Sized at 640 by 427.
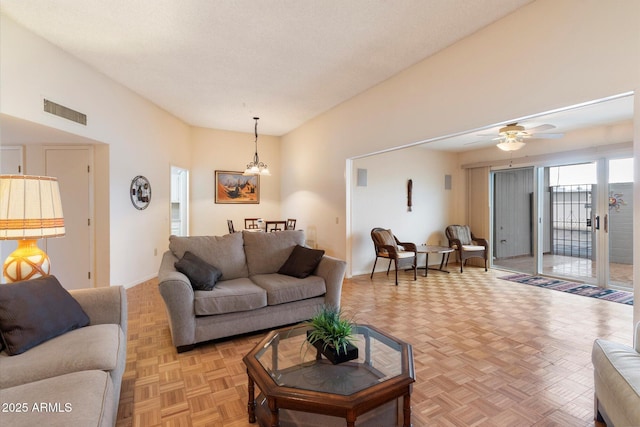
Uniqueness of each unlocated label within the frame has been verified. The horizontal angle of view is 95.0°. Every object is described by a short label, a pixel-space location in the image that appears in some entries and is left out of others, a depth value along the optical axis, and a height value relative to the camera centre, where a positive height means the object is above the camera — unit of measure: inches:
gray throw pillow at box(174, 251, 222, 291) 108.5 -22.8
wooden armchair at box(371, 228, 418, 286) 199.2 -25.0
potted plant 70.9 -31.1
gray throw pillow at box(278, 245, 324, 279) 128.1 -22.6
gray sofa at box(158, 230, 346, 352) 100.3 -29.3
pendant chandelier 224.2 +33.6
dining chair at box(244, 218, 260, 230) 259.8 -10.5
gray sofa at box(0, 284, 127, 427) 44.4 -30.1
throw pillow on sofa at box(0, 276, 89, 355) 62.8 -23.2
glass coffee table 54.4 -35.9
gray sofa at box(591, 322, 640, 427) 51.5 -32.9
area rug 167.3 -48.4
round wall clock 185.3 +13.6
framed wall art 273.7 +24.0
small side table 215.8 -28.4
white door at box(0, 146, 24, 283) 159.8 +29.2
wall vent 128.3 +47.0
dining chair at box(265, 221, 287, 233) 242.7 -12.3
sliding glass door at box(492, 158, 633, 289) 188.5 -6.9
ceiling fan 144.3 +40.2
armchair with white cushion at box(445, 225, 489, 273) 232.8 -26.2
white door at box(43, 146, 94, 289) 162.7 -1.7
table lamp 75.0 -1.5
